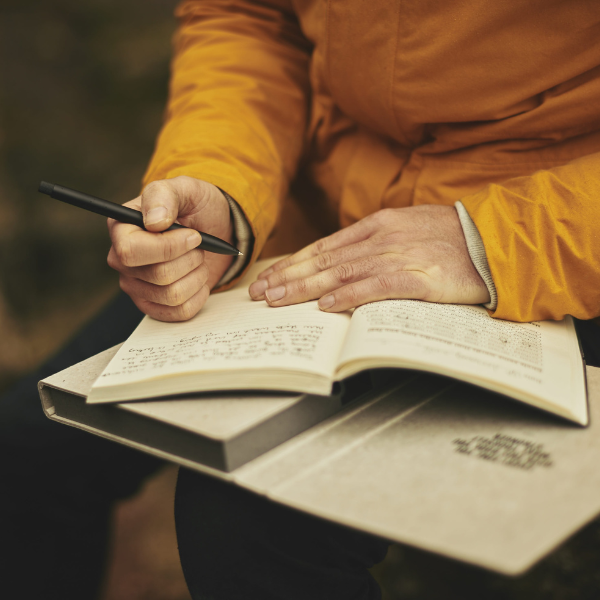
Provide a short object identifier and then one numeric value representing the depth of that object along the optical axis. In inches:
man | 24.8
